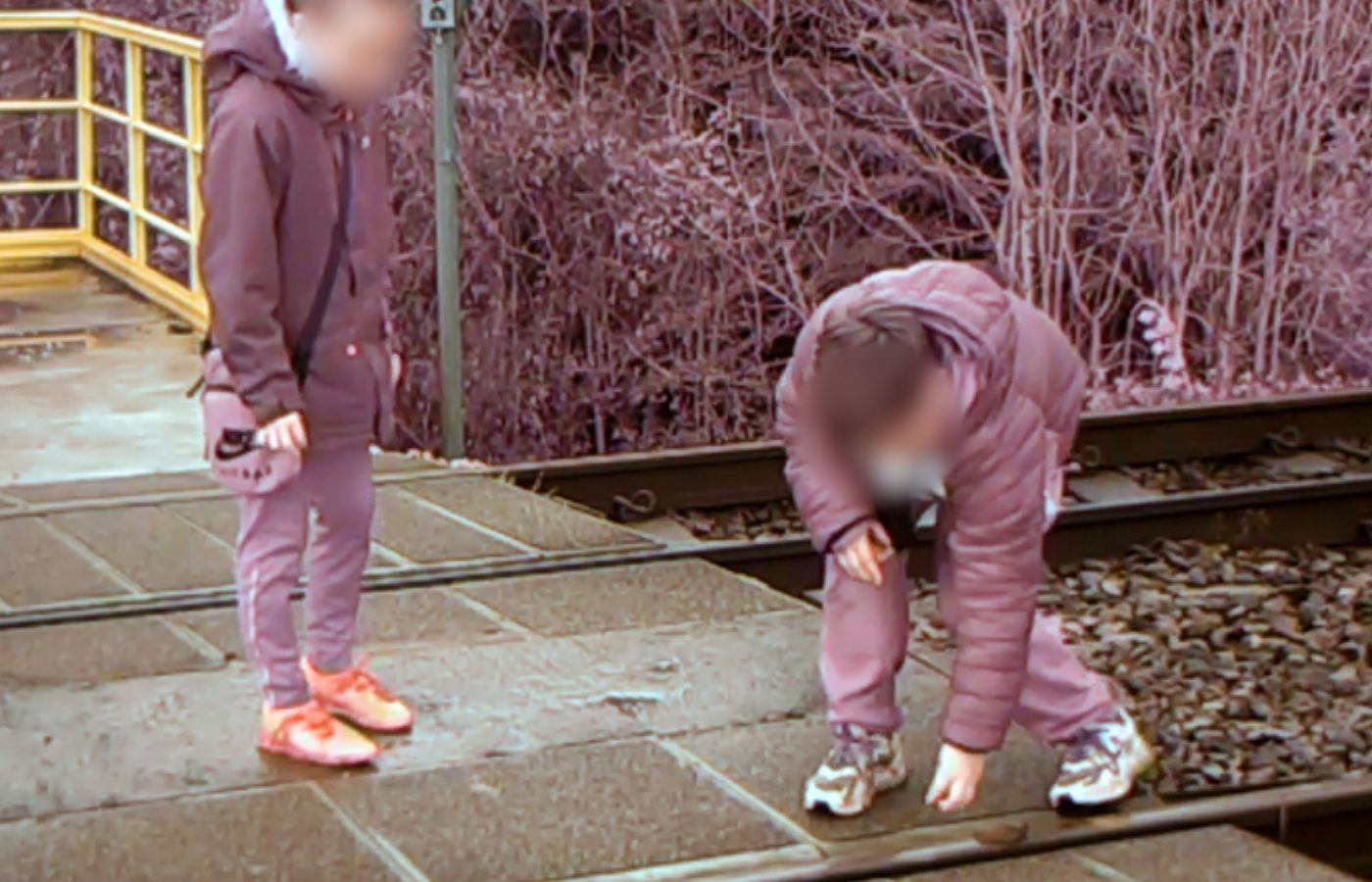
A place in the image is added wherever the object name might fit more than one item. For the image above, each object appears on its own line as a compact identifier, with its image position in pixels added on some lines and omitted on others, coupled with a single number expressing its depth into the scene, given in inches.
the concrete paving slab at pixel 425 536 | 266.5
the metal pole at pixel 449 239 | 328.2
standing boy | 168.2
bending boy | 155.4
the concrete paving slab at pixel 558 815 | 171.3
